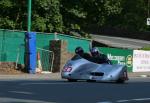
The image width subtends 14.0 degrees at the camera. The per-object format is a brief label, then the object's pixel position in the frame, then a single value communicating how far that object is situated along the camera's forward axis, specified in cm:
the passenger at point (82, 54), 2314
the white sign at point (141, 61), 4184
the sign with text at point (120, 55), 4003
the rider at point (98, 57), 2305
